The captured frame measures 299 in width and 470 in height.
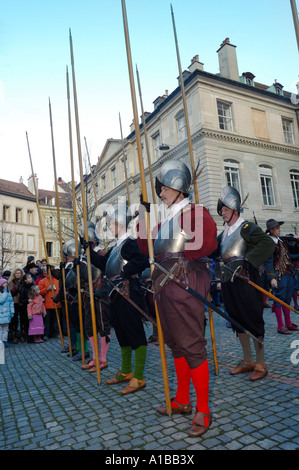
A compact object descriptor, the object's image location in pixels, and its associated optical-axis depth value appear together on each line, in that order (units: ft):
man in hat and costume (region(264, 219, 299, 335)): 19.84
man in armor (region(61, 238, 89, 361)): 17.70
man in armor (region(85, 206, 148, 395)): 12.14
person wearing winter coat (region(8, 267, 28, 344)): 26.61
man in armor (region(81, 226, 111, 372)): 15.06
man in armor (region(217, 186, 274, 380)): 11.84
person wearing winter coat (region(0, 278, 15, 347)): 23.82
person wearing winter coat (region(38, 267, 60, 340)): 27.25
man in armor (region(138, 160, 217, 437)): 8.36
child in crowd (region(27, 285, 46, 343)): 25.62
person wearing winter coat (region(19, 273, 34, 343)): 26.50
